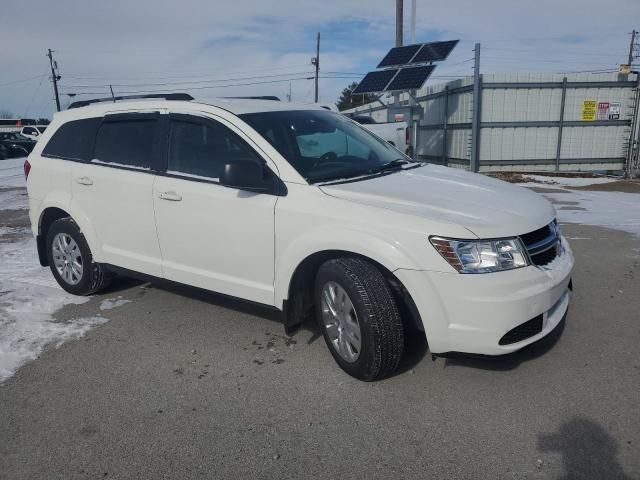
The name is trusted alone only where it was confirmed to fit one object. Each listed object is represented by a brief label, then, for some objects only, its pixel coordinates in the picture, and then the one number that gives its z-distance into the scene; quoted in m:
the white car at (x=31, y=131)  34.69
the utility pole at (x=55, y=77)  47.74
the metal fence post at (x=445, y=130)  17.80
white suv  3.06
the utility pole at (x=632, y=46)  48.19
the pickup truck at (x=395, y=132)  14.23
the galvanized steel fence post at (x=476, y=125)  15.32
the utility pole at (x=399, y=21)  20.56
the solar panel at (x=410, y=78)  16.89
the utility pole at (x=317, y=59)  43.94
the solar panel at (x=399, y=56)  18.31
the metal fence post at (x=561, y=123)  15.77
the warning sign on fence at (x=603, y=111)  15.86
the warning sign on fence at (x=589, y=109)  15.87
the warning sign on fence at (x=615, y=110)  15.84
